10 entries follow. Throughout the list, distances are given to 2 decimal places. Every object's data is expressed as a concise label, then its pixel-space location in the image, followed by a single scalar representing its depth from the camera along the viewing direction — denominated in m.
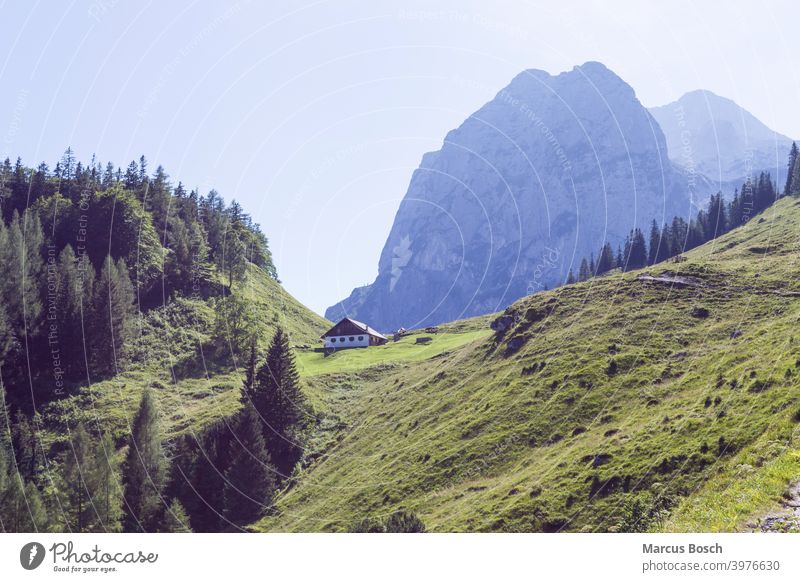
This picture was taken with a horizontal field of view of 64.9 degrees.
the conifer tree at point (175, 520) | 62.09
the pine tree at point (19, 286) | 102.12
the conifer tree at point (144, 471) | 64.50
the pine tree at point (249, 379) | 87.59
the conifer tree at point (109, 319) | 104.94
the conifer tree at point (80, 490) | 59.47
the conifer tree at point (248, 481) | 66.56
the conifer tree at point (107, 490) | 59.38
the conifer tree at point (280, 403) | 78.62
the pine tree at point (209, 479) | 67.69
